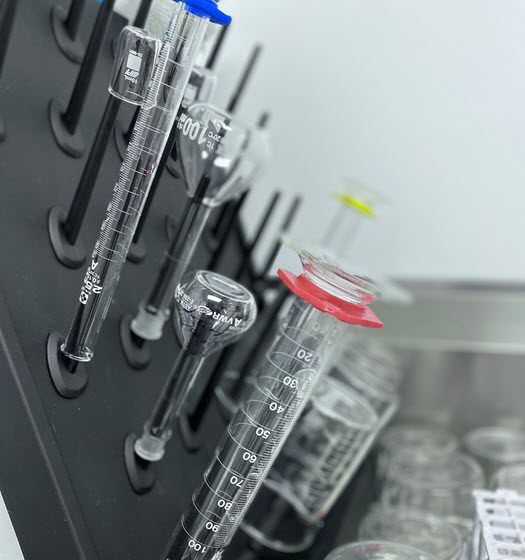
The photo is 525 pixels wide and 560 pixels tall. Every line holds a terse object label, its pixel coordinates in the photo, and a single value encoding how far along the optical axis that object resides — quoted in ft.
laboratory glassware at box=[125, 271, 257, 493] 1.81
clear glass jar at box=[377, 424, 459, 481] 3.17
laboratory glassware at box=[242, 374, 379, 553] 2.64
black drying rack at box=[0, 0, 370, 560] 1.78
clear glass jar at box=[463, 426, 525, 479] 3.29
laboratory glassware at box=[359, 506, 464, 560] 2.29
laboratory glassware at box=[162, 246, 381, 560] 1.90
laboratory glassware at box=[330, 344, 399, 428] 3.04
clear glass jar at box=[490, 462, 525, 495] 2.58
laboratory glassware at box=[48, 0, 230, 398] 1.81
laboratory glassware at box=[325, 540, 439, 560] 2.02
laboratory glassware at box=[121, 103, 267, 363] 2.01
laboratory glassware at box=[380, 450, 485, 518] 2.81
